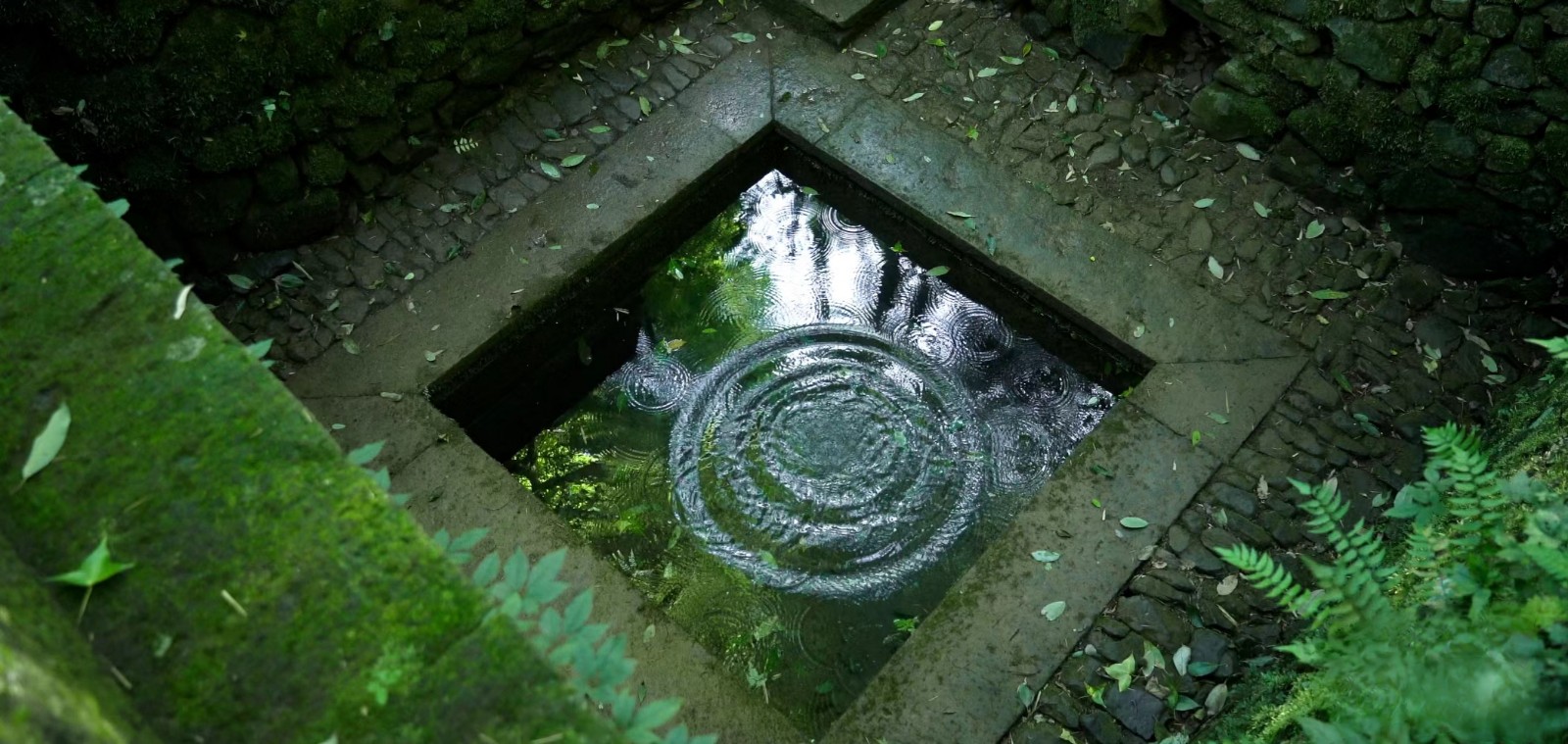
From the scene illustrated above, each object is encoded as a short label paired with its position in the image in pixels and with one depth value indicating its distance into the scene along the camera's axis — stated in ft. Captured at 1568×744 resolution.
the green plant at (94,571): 5.09
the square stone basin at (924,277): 10.53
